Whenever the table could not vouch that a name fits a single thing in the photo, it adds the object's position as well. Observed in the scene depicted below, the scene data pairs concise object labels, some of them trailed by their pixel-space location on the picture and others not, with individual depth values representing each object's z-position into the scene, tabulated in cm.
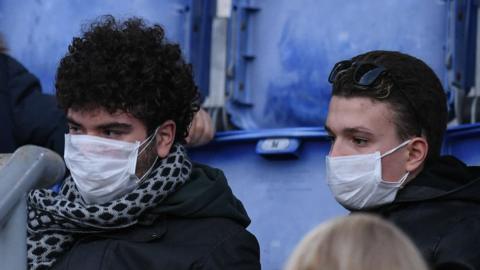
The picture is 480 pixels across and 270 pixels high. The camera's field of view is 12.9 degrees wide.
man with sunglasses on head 573
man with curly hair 605
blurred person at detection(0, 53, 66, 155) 811
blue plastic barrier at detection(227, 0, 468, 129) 796
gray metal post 489
